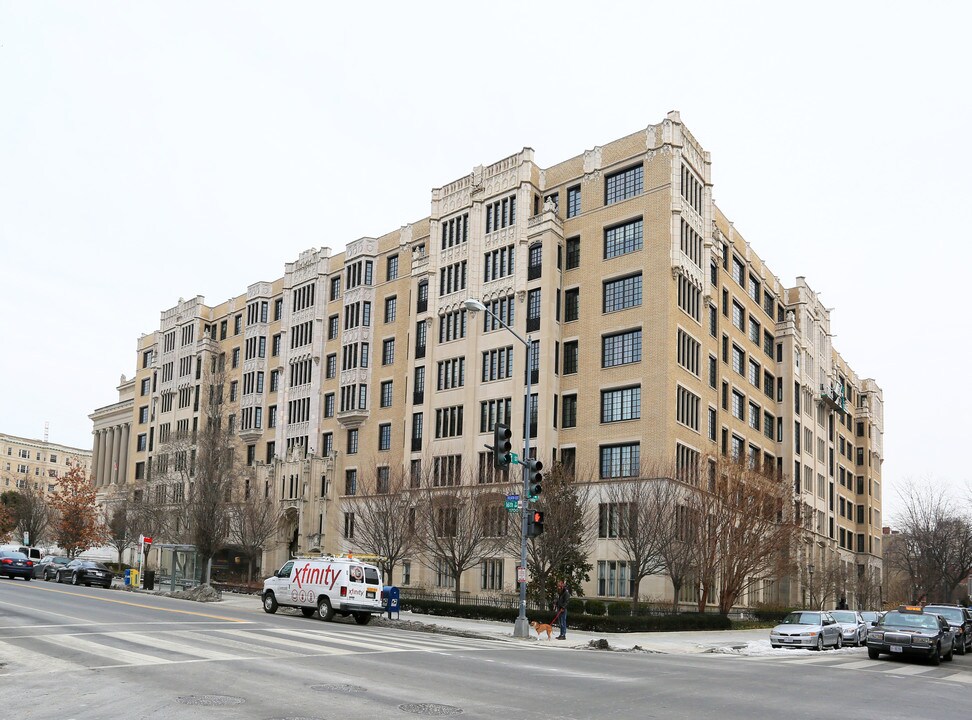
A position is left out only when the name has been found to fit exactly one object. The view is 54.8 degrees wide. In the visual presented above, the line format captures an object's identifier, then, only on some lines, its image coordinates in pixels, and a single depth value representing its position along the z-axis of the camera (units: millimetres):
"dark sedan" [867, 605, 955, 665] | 26281
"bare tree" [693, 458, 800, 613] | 43062
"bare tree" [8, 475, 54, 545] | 97375
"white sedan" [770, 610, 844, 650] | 32625
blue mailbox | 34219
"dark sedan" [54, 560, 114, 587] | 53469
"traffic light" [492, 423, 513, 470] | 27641
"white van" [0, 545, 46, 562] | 72488
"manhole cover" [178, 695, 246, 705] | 12328
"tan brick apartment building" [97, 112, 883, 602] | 51781
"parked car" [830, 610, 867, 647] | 36334
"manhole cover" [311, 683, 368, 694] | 13953
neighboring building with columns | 101375
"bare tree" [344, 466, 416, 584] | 48656
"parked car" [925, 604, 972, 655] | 33600
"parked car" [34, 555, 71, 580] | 58438
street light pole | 30062
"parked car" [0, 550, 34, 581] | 54031
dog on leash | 29656
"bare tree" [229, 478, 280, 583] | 64125
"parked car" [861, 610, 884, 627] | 41406
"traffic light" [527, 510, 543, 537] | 29953
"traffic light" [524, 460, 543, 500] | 30016
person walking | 29977
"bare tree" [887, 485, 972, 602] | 82250
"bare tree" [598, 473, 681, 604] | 39844
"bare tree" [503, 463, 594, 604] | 38812
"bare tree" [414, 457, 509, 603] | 44281
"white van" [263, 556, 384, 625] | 31578
